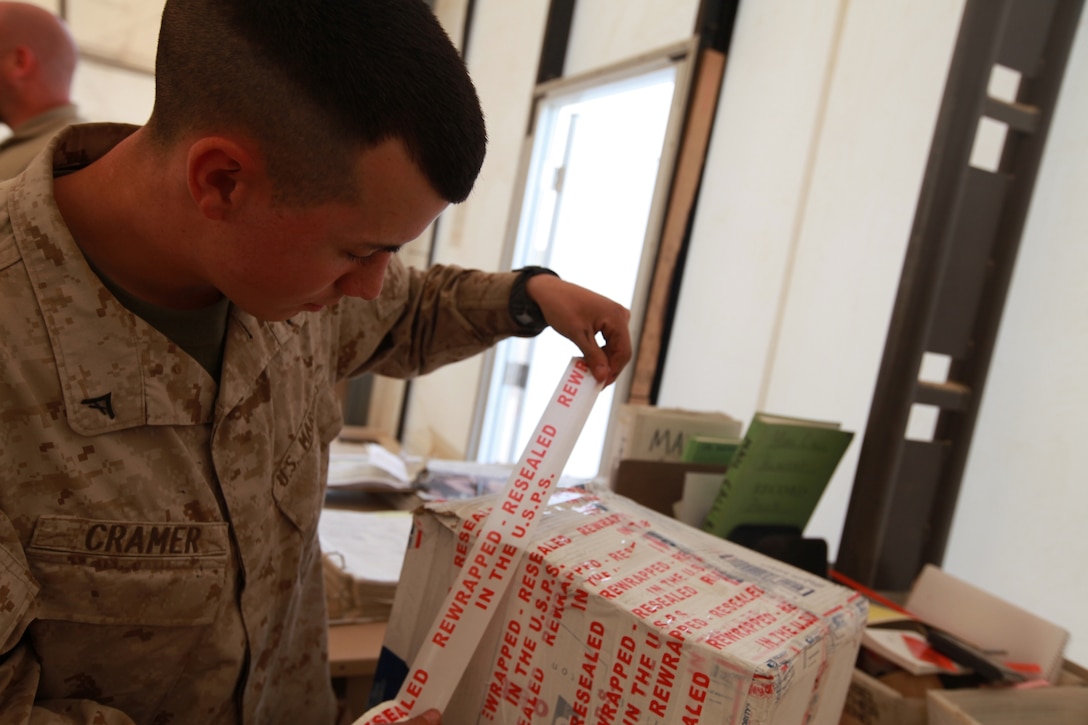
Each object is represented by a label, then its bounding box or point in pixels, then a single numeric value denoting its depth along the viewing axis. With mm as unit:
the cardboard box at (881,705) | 859
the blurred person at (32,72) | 1948
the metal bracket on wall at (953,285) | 1181
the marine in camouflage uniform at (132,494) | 611
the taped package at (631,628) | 582
